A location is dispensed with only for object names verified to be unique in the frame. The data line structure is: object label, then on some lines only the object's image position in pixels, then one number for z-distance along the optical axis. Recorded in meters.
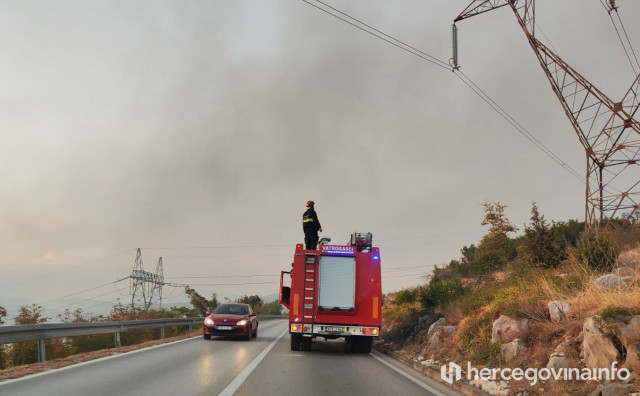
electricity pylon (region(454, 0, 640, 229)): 22.55
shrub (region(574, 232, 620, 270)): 12.93
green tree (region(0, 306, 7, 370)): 17.67
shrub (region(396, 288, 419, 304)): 22.98
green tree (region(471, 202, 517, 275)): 31.36
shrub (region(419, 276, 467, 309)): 17.22
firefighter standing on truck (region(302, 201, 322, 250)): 15.43
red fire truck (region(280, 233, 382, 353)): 13.57
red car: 17.86
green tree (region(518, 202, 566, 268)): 20.22
